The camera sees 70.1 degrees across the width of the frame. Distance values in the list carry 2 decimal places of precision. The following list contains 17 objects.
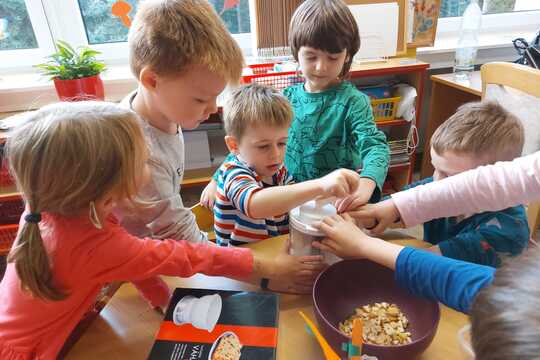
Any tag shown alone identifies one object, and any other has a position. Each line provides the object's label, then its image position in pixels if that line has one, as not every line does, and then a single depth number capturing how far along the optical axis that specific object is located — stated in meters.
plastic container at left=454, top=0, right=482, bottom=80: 2.20
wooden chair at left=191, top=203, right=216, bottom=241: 1.16
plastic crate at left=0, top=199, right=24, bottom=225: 1.80
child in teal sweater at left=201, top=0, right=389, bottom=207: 1.14
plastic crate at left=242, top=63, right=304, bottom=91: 1.57
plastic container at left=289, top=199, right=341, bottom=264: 0.68
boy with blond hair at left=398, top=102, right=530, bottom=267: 0.82
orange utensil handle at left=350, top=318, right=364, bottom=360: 0.51
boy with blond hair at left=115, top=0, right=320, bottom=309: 0.77
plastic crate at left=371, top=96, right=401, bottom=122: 2.00
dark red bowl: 0.64
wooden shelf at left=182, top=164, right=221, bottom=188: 1.85
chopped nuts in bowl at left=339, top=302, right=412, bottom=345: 0.63
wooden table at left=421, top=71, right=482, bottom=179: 2.09
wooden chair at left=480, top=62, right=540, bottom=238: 1.22
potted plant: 1.63
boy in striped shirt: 0.87
